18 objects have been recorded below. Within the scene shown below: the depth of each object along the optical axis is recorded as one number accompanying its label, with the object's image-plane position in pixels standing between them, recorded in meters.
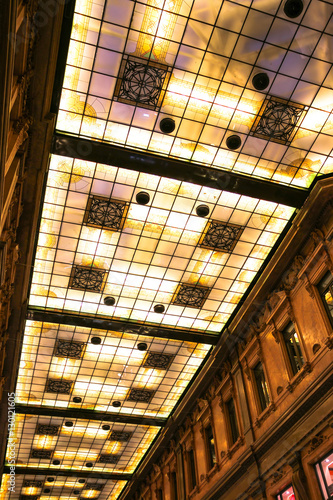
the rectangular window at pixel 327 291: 11.75
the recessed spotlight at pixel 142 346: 17.11
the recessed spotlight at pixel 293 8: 9.66
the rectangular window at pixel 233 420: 15.60
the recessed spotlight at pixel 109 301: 15.41
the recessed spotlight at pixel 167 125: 11.48
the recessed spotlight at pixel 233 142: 11.82
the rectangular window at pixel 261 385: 14.12
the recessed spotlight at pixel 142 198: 12.70
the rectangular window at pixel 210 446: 16.92
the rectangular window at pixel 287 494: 11.26
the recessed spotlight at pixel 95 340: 16.75
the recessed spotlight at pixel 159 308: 15.80
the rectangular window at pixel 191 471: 18.31
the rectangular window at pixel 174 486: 20.31
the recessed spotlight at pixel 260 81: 10.76
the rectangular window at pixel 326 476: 9.98
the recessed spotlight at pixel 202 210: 13.05
